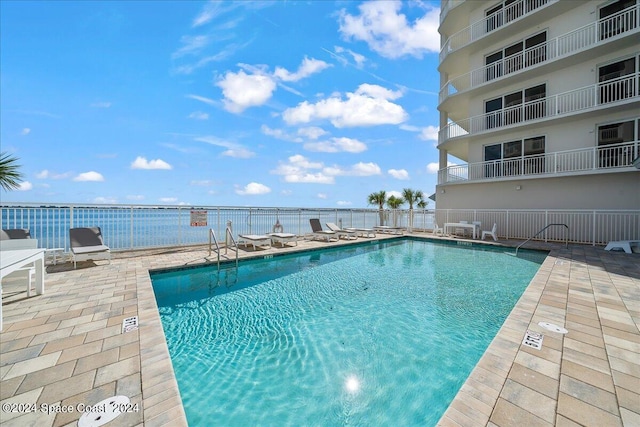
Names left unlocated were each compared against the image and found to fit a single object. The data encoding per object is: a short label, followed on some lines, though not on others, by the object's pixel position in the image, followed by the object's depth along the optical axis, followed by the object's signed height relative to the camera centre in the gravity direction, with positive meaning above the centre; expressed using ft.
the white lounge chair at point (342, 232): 36.58 -2.78
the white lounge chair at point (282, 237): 30.12 -2.85
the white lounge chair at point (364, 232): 40.75 -3.13
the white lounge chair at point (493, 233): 35.73 -3.03
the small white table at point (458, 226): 38.09 -2.12
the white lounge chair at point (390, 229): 44.68 -2.94
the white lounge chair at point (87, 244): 18.66 -2.40
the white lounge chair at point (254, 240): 28.25 -2.97
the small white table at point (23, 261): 9.24 -1.84
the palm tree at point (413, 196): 69.31 +4.25
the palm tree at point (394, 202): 71.46 +2.79
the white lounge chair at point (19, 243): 12.53 -1.66
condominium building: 32.22 +15.60
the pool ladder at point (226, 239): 23.61 -2.88
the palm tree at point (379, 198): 73.67 +3.99
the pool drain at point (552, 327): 9.34 -4.31
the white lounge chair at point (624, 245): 25.69 -3.51
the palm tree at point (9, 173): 19.21 +3.14
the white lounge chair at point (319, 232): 35.03 -2.65
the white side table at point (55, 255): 19.70 -3.23
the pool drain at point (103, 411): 5.34 -4.28
